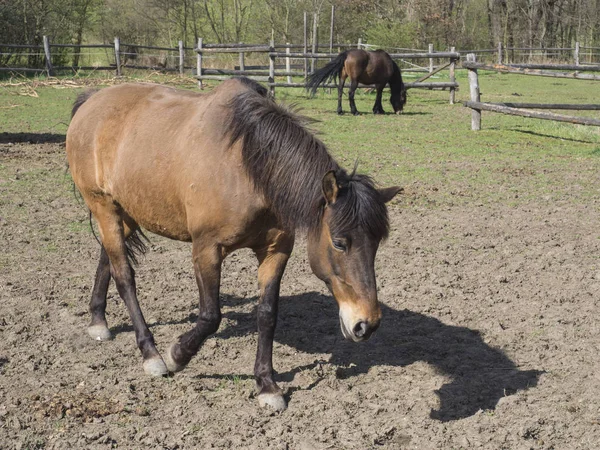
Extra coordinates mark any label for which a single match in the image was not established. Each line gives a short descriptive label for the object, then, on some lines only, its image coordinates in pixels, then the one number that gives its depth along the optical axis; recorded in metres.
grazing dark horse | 17.89
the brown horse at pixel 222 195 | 3.27
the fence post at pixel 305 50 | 24.05
